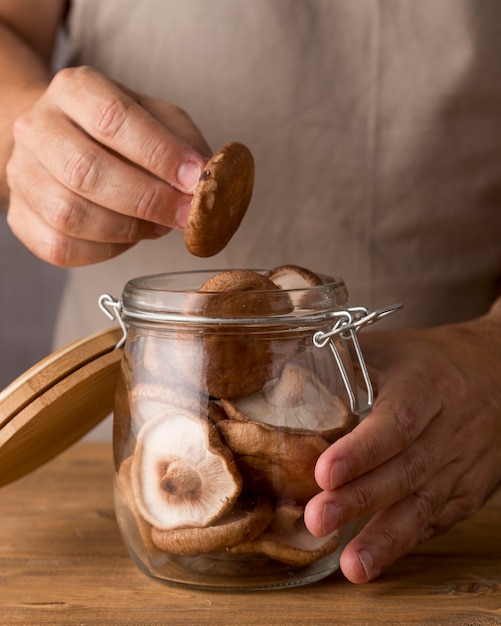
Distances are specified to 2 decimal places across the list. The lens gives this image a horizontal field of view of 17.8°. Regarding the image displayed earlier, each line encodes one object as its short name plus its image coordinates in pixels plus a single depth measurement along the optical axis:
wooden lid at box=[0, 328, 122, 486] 0.69
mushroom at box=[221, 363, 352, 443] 0.65
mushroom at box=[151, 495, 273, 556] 0.64
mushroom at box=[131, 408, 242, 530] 0.65
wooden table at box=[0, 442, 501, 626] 0.66
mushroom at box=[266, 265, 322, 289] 0.71
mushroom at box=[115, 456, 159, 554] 0.68
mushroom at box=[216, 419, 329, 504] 0.65
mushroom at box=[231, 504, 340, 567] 0.66
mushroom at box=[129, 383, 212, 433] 0.66
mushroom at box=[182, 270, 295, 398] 0.66
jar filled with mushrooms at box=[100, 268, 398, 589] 0.65
